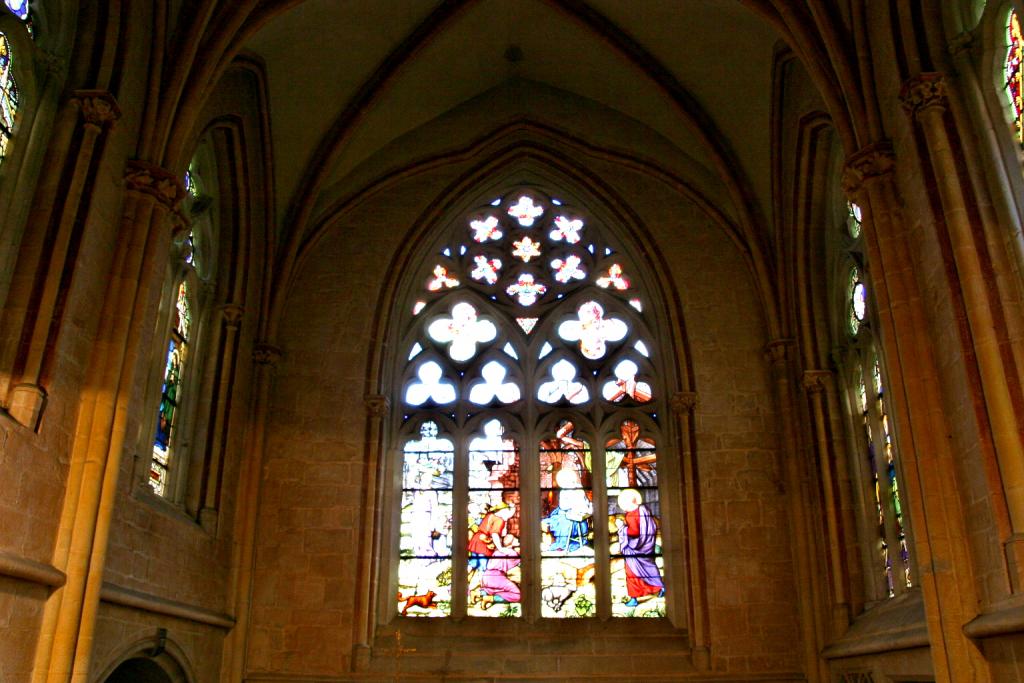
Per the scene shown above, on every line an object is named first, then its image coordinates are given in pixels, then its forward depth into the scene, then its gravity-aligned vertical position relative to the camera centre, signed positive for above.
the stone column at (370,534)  11.10 +2.44
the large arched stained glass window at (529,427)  11.80 +3.89
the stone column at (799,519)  10.68 +2.51
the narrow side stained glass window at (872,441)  9.78 +3.07
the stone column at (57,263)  7.08 +3.47
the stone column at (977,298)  6.45 +2.99
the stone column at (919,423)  6.88 +2.33
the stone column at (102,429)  7.09 +2.38
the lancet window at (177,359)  10.12 +3.94
